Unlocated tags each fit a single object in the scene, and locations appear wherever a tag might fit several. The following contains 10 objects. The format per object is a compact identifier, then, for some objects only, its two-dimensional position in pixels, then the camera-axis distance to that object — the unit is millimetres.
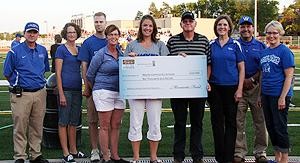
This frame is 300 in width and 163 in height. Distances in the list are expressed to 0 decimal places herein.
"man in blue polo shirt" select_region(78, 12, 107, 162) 6820
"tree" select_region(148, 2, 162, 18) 118381
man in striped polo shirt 6562
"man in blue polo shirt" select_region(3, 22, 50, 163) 6617
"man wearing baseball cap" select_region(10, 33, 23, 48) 20230
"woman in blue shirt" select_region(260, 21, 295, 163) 6168
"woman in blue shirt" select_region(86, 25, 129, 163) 6531
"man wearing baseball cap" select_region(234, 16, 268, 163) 6820
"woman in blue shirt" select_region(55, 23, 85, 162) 6875
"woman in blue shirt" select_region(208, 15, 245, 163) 6457
